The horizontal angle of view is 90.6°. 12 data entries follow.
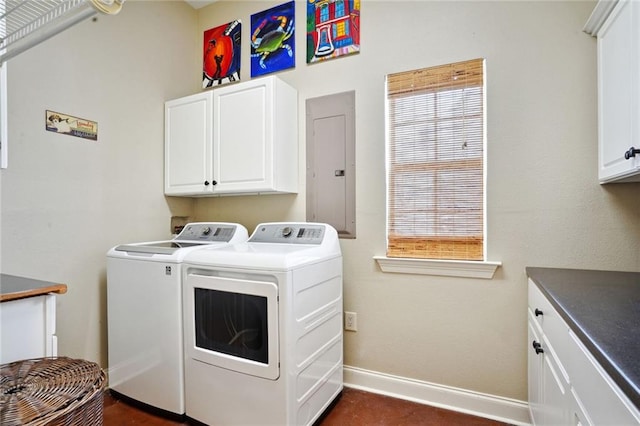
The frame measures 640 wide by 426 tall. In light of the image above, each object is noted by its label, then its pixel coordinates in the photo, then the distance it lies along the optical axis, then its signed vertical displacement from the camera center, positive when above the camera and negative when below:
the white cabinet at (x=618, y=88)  1.23 +0.53
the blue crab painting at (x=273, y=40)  2.45 +1.35
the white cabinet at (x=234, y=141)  2.18 +0.51
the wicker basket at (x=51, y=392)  0.82 -0.53
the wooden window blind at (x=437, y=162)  1.89 +0.30
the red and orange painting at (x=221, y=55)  2.67 +1.34
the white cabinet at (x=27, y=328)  1.17 -0.46
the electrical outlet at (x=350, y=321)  2.20 -0.78
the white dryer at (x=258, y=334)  1.51 -0.64
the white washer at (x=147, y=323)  1.78 -0.67
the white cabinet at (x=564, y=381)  0.68 -0.49
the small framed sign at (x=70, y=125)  1.88 +0.53
